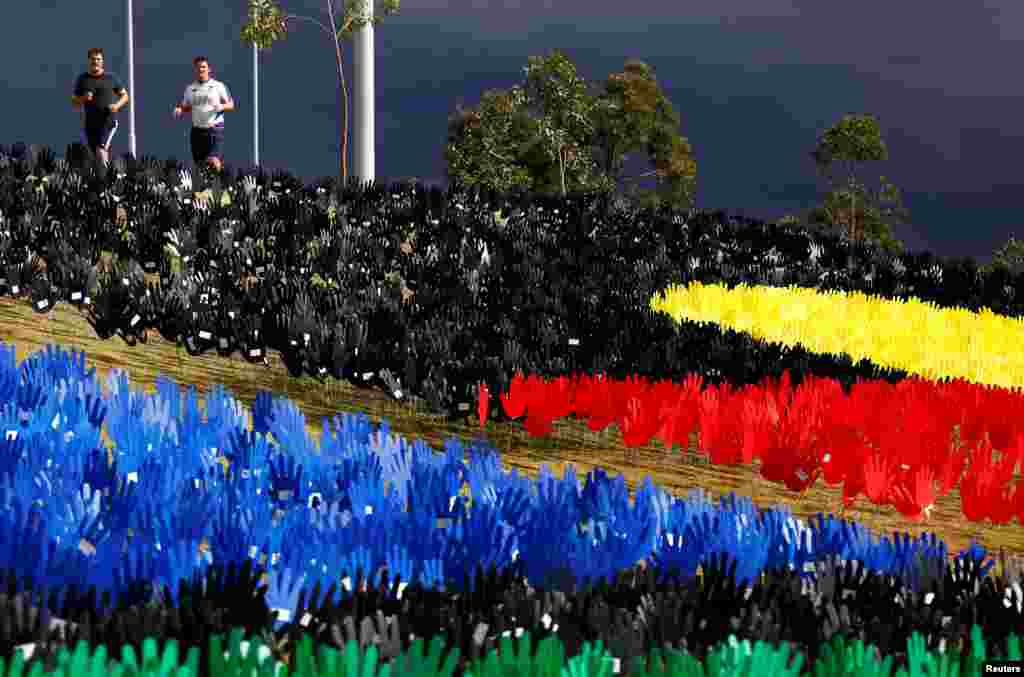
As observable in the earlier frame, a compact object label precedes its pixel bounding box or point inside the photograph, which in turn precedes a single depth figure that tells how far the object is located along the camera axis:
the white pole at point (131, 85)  38.06
